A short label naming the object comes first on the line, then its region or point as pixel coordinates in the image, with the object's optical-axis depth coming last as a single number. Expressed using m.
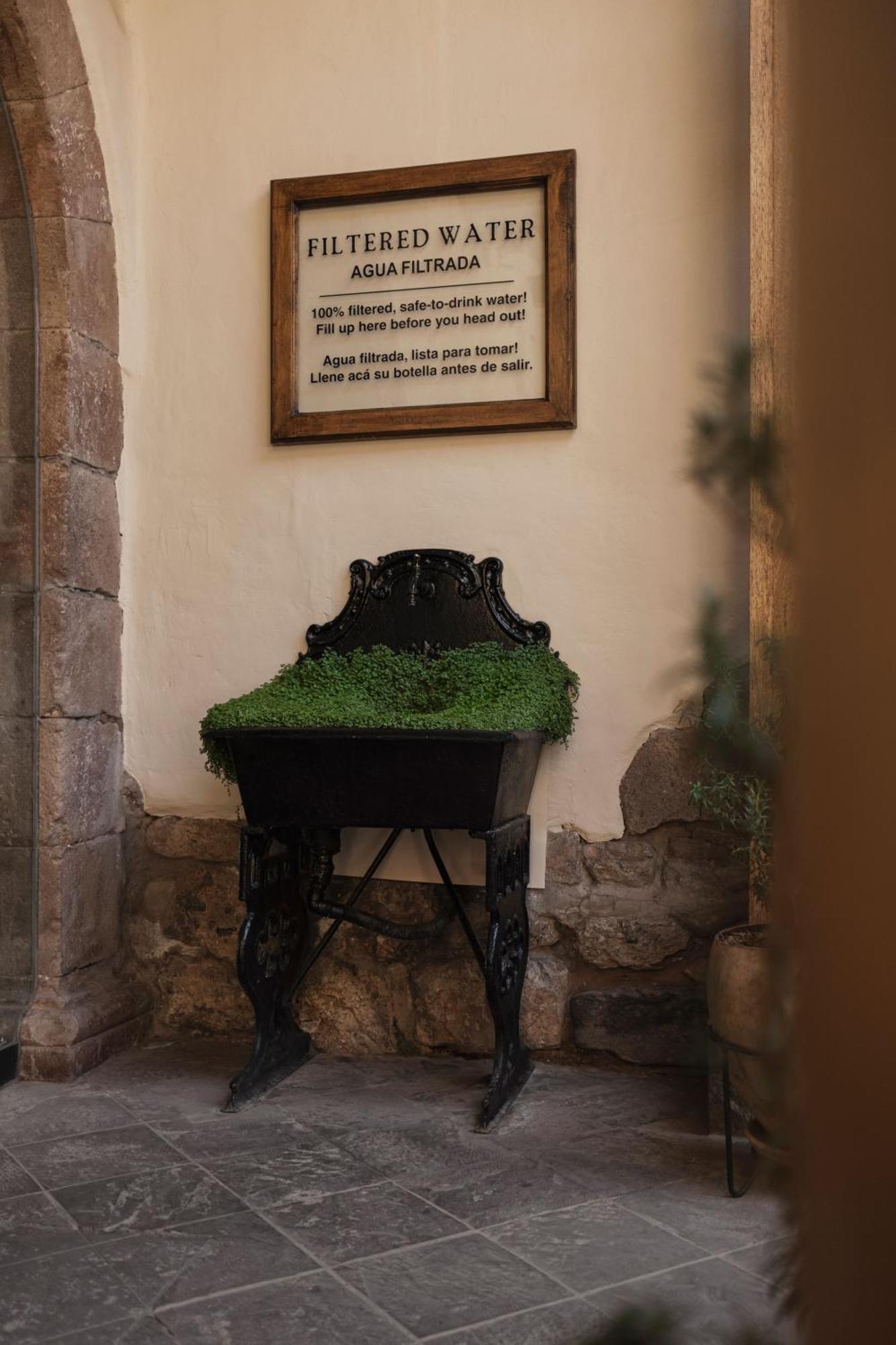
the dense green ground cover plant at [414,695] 2.74
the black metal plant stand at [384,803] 2.67
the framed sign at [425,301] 3.10
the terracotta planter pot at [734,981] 1.78
